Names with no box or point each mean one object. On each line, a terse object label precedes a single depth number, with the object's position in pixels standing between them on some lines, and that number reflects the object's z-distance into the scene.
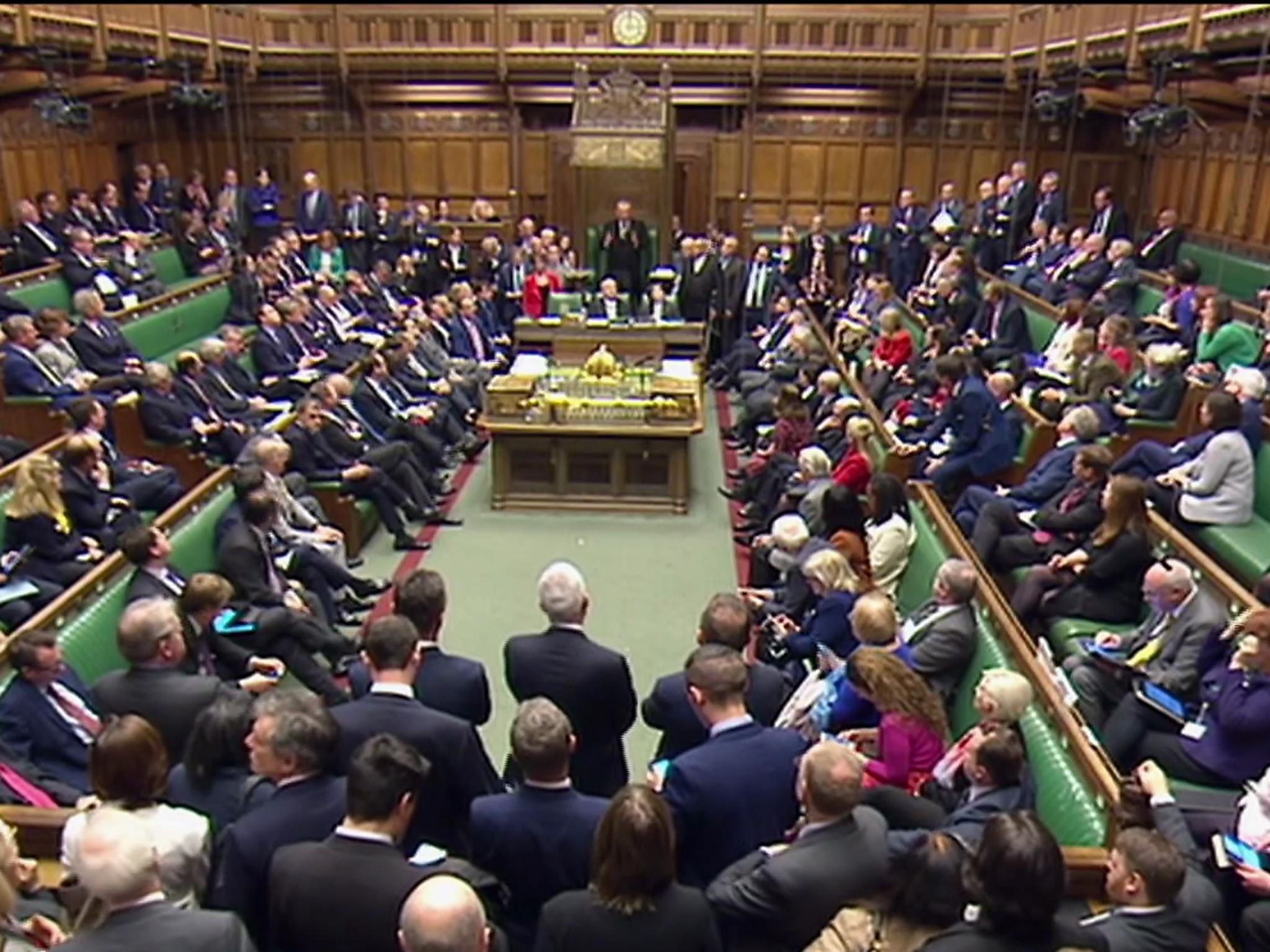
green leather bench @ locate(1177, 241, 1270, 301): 9.65
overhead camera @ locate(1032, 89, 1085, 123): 10.91
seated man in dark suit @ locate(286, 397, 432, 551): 6.97
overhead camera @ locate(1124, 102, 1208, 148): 8.52
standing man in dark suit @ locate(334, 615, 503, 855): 2.90
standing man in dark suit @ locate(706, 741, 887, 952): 2.40
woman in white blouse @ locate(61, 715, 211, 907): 2.50
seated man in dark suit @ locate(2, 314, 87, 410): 7.10
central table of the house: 7.79
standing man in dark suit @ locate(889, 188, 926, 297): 13.08
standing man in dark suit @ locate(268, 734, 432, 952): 2.21
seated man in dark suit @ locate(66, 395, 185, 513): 6.28
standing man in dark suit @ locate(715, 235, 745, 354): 12.09
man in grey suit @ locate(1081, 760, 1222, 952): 2.42
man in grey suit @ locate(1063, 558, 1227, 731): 4.00
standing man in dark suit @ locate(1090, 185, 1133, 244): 11.15
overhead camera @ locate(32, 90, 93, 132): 9.12
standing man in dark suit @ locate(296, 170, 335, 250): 13.87
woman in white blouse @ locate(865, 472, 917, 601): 5.21
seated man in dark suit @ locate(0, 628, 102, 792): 3.53
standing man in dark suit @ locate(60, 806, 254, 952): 2.07
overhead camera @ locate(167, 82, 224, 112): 11.19
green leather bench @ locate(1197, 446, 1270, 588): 5.04
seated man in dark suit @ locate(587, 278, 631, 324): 11.23
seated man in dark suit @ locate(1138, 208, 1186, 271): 10.38
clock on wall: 14.24
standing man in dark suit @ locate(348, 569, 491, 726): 3.40
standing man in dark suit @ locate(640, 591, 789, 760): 3.37
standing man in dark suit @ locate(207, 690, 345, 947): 2.47
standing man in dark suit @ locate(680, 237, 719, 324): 12.12
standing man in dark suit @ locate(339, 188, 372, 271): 13.67
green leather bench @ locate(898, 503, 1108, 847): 3.08
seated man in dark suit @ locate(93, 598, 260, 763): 3.35
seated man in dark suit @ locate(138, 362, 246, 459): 7.11
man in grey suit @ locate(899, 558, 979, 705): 4.09
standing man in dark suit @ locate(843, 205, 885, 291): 13.40
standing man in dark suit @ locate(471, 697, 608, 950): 2.55
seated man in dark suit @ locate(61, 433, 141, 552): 5.50
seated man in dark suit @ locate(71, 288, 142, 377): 7.79
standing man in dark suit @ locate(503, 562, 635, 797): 3.45
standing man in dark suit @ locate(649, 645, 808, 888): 2.74
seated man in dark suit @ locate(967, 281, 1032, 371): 9.03
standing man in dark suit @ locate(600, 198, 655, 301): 12.70
